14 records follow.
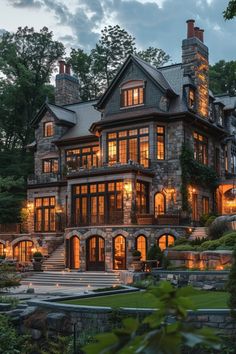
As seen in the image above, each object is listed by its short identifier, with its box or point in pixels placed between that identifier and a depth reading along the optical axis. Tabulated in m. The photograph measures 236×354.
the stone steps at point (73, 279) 27.33
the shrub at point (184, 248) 26.38
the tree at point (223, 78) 59.84
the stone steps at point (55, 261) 34.25
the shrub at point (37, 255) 33.19
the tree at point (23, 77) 53.12
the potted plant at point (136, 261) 27.09
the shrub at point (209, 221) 32.06
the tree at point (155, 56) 62.25
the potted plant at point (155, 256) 27.27
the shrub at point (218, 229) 29.33
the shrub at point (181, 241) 30.01
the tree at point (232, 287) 11.52
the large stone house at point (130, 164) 32.41
